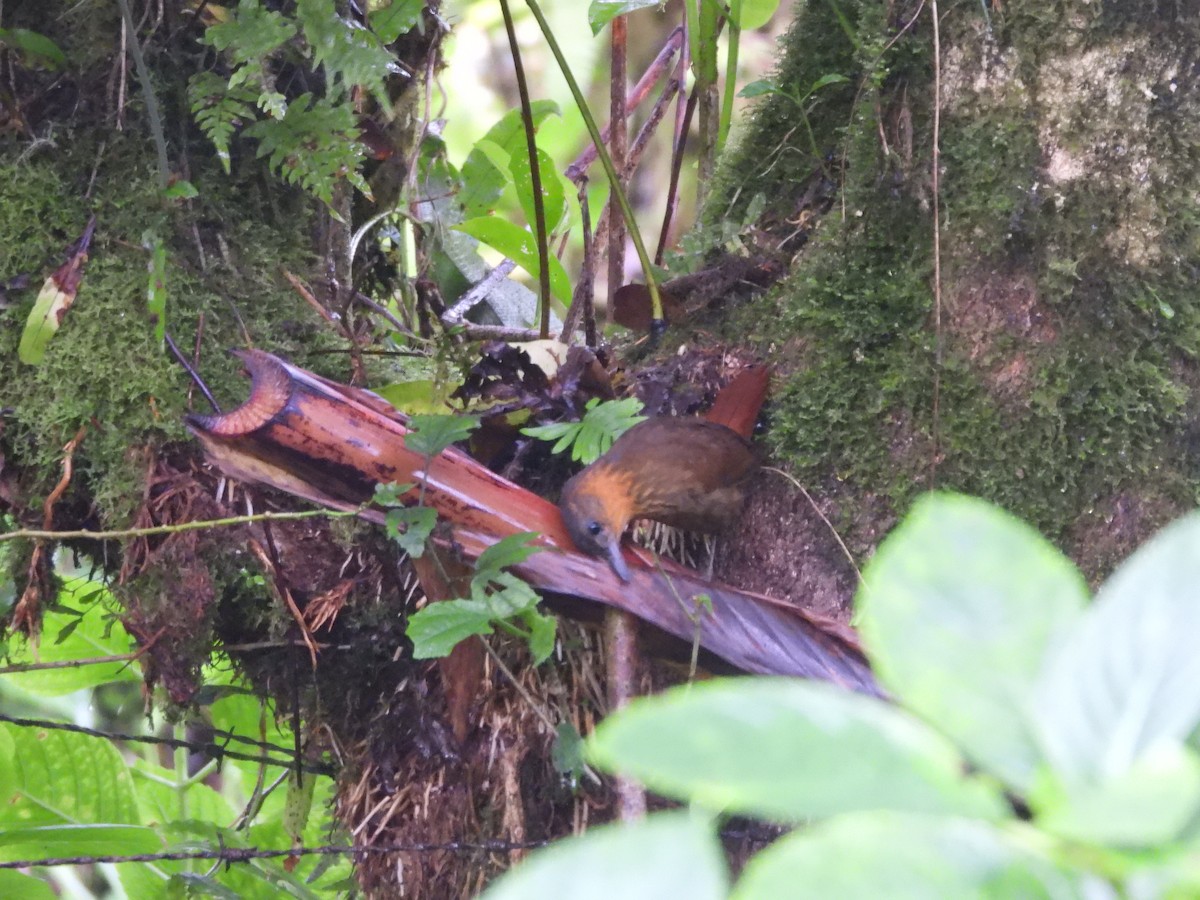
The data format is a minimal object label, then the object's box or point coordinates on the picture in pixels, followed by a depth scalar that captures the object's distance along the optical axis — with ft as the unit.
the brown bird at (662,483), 28.60
